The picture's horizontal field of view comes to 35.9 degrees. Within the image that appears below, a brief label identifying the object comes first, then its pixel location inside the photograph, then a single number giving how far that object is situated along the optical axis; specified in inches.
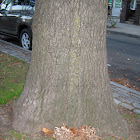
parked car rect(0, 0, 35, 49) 309.7
